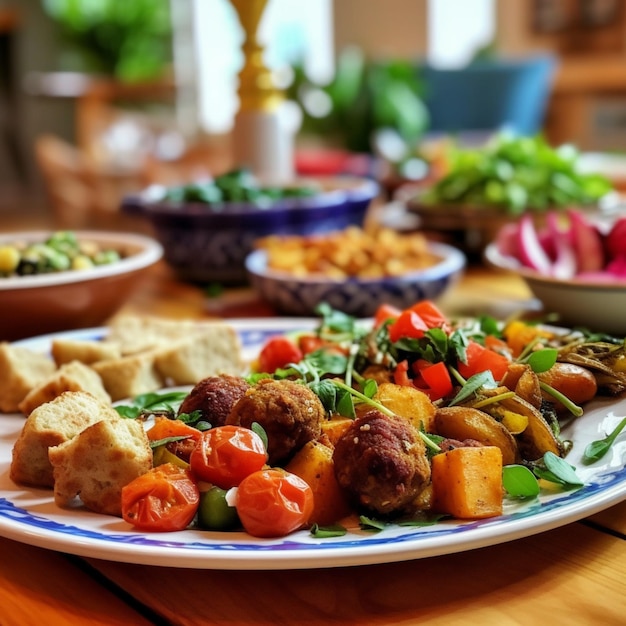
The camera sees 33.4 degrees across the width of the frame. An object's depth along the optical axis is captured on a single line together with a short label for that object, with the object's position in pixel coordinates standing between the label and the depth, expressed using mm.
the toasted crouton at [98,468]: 378
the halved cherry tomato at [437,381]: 448
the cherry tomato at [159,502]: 361
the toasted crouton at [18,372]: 507
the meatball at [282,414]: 390
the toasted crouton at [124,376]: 531
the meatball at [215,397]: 427
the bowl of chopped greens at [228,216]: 893
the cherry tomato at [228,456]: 377
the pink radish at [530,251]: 690
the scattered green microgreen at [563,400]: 434
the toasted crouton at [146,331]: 610
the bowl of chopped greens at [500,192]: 936
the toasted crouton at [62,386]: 494
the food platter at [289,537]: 333
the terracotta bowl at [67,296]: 647
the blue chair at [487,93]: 2416
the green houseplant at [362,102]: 2213
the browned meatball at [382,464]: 360
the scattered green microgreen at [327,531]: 354
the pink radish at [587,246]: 694
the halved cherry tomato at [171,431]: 415
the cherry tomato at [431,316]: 485
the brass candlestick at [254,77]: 1033
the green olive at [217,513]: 368
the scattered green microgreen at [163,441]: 403
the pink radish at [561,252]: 692
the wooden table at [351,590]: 341
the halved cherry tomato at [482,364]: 455
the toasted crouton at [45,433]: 402
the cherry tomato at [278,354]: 536
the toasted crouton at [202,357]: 553
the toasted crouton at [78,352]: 567
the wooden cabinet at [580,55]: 2637
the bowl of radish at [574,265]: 610
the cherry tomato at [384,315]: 552
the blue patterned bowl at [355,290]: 713
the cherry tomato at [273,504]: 354
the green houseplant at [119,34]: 4094
